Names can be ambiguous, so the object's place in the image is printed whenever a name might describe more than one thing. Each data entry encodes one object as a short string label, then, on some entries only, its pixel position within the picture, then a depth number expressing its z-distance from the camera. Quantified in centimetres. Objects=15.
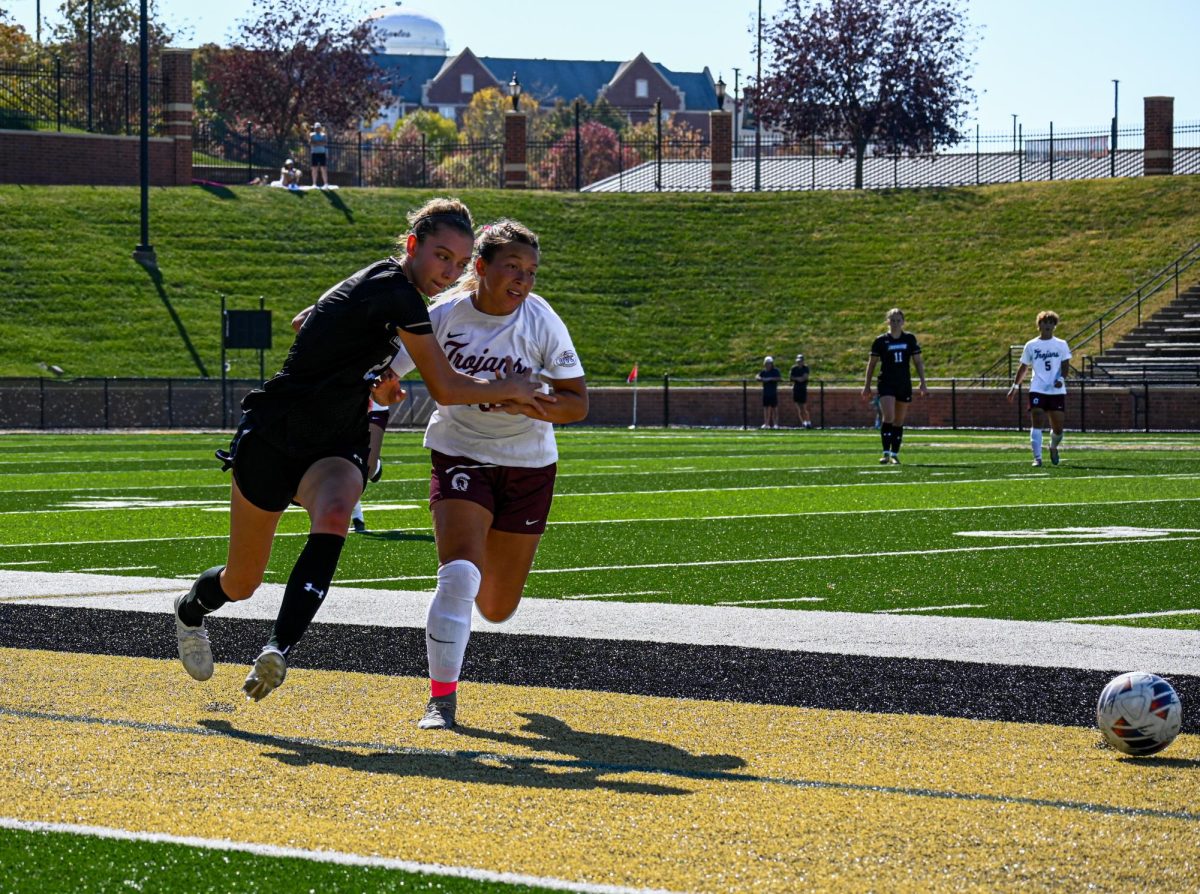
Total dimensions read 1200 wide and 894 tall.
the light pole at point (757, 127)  6744
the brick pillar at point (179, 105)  5816
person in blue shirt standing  5756
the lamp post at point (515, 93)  6110
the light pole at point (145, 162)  4584
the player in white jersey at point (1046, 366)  2267
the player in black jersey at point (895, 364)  2356
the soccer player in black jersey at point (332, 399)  688
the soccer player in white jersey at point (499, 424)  709
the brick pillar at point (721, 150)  6394
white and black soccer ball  617
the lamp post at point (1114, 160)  6290
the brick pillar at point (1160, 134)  5988
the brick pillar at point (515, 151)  6388
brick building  15888
